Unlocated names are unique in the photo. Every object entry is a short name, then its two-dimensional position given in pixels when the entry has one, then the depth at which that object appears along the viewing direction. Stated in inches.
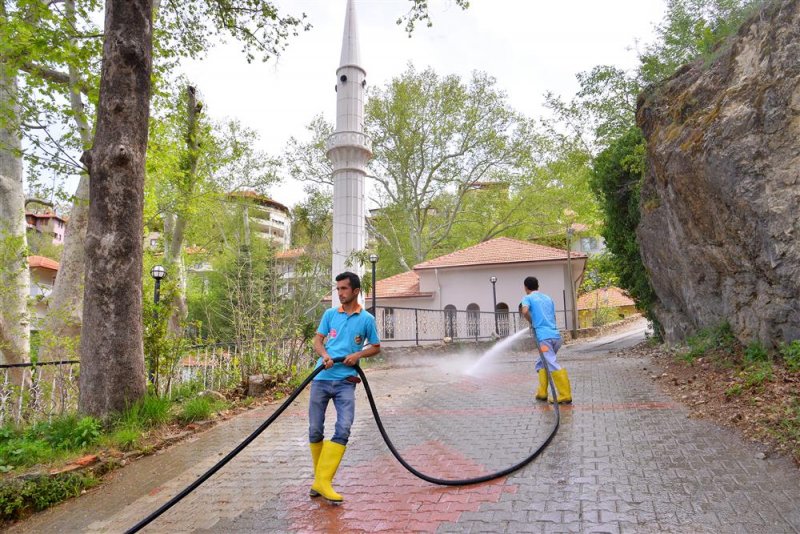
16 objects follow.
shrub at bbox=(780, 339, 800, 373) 239.8
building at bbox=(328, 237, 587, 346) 1098.7
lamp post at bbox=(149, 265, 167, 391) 292.5
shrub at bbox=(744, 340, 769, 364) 280.8
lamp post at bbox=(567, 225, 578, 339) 1053.3
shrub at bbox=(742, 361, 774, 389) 250.7
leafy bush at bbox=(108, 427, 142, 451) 226.2
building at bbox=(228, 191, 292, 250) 1307.1
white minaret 968.3
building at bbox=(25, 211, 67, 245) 2286.7
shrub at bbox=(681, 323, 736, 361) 341.7
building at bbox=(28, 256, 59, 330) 1293.8
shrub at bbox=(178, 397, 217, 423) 278.5
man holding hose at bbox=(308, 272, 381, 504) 165.2
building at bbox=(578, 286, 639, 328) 1331.1
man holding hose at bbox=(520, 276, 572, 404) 292.5
